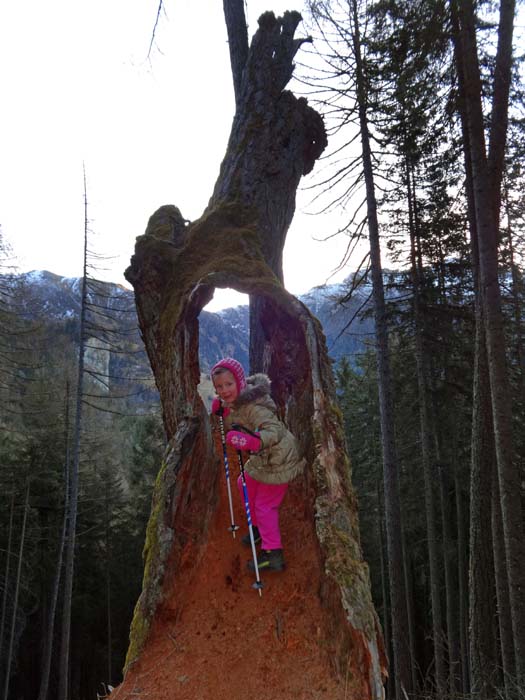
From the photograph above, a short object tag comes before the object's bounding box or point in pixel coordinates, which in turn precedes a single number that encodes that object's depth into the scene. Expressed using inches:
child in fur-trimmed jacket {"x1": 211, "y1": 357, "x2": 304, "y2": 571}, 148.3
